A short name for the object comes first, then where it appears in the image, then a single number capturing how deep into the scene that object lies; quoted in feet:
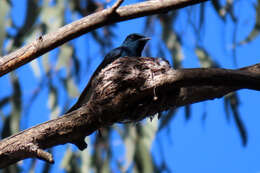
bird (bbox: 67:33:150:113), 31.32
